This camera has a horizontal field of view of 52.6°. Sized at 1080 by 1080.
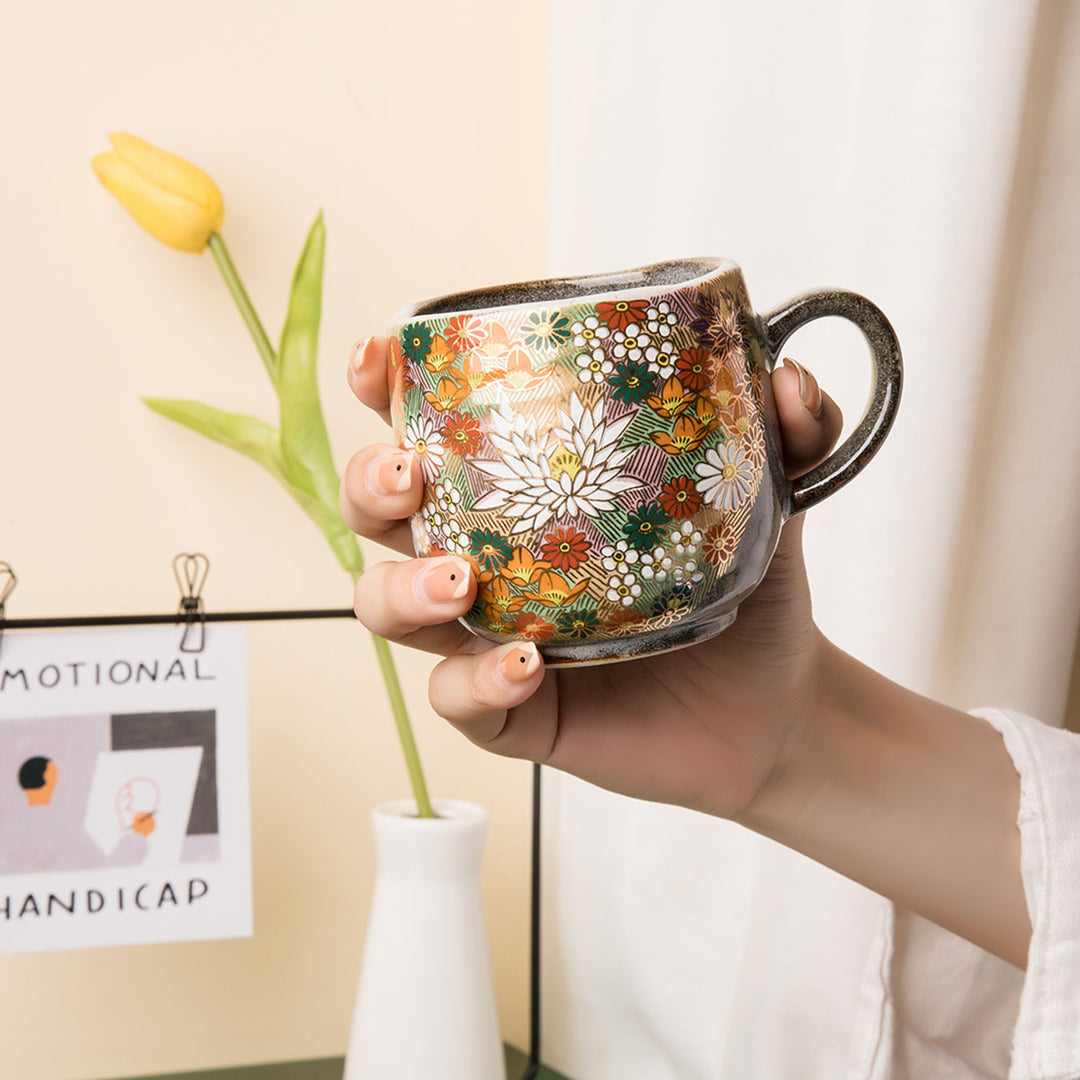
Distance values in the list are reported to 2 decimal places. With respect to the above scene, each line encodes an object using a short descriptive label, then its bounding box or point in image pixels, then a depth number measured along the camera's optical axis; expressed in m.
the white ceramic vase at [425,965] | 0.83
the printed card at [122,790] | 0.87
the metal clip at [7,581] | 0.91
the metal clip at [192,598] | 0.90
